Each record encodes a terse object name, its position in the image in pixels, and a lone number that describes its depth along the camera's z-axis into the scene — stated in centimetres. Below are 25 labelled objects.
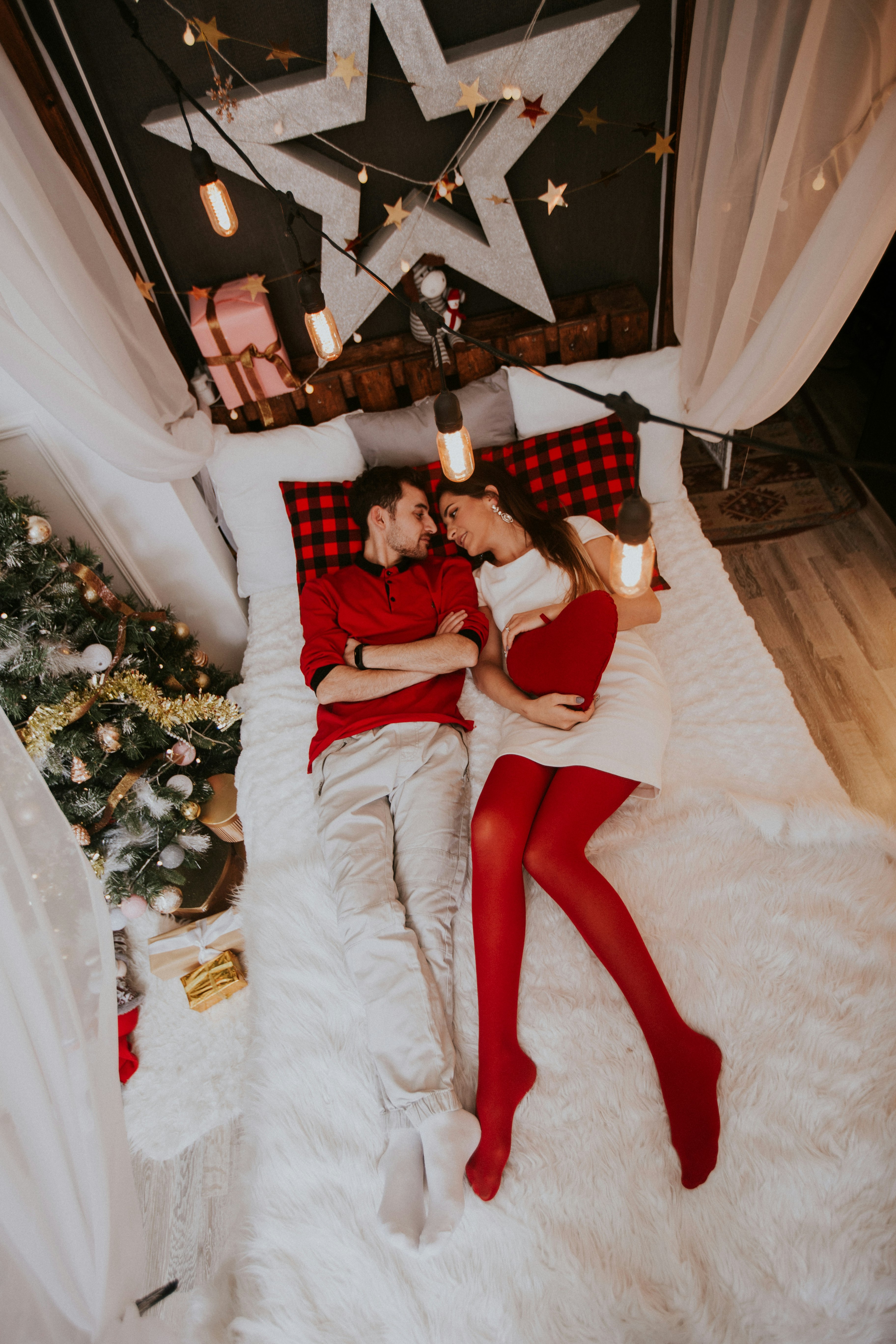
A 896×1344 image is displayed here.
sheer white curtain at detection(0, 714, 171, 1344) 95
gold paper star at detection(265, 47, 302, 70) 185
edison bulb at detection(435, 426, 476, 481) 117
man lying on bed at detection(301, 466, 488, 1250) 131
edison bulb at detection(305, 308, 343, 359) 153
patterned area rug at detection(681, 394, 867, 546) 272
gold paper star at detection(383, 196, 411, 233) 211
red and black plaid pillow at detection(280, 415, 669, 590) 218
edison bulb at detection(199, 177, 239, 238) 156
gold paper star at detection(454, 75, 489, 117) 192
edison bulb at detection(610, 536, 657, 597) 97
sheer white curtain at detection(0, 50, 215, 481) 160
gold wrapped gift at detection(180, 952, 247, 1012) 197
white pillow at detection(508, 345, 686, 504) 216
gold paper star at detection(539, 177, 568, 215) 206
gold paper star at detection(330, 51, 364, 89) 190
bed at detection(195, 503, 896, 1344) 110
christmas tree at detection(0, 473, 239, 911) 176
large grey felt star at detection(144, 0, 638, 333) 188
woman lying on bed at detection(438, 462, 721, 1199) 128
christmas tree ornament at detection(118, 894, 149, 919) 200
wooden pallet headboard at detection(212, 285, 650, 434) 231
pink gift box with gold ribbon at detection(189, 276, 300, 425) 214
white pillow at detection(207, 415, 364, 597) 229
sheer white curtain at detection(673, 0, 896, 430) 133
